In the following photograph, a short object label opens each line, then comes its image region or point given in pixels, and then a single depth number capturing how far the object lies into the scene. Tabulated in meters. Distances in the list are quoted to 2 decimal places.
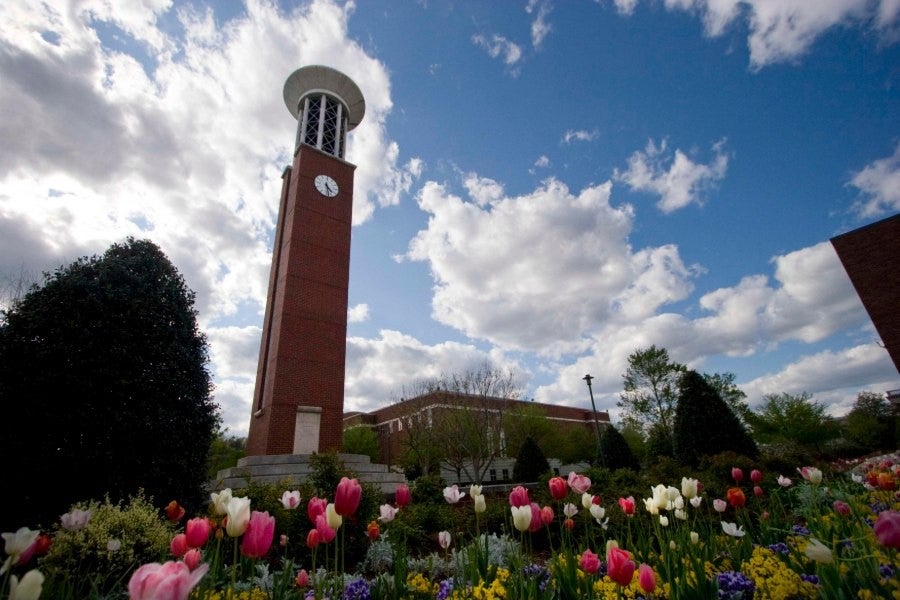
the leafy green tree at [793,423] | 24.94
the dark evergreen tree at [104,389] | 6.55
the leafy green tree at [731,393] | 26.37
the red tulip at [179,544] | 2.40
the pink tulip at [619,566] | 1.92
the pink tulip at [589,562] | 2.31
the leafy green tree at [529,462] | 19.22
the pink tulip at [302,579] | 2.61
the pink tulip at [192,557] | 2.36
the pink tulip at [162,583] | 1.11
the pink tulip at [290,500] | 2.93
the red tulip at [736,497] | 3.66
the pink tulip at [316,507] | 2.48
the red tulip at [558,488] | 3.08
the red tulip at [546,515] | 3.04
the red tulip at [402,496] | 3.26
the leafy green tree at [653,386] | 25.70
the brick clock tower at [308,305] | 14.51
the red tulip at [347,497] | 2.19
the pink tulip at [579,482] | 3.23
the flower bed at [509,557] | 1.90
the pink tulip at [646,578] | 2.06
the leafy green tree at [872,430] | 24.25
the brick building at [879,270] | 20.28
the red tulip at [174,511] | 3.69
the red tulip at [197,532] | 2.16
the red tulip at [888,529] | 1.38
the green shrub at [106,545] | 4.07
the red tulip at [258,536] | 1.86
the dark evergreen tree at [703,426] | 10.71
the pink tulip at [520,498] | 2.81
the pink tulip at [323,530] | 2.38
